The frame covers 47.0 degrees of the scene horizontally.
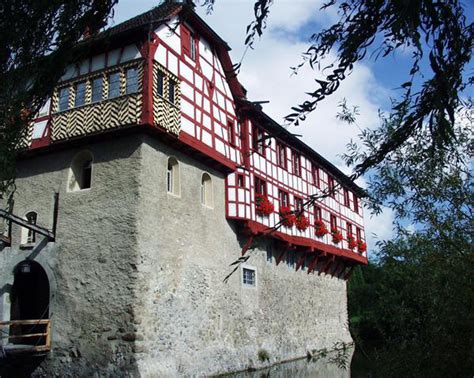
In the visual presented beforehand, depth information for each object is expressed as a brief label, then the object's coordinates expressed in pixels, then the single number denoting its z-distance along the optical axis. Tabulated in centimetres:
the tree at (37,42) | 375
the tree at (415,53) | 259
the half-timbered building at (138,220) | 1269
